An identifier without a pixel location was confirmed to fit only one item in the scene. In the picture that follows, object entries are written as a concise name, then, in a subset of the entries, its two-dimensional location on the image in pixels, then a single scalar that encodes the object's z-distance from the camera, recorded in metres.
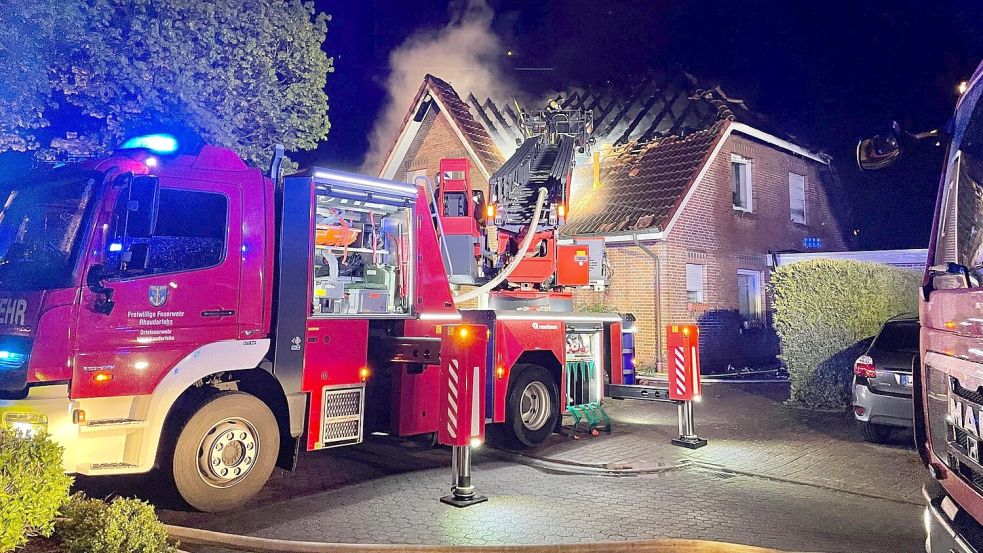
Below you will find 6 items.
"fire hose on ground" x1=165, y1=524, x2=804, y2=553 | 4.13
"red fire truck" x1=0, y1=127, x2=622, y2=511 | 4.85
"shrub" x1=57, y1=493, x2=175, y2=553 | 3.40
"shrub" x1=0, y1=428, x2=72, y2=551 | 3.07
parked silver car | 7.45
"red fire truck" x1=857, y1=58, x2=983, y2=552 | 2.61
